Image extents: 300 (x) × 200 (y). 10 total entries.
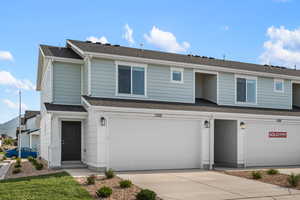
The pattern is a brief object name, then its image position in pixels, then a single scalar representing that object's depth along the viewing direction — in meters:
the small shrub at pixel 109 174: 11.42
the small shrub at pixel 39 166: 14.89
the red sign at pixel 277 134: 17.75
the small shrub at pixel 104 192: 8.88
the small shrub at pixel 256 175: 12.94
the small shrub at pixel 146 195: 8.59
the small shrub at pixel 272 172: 13.74
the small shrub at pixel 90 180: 10.32
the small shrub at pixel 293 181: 11.44
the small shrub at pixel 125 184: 9.96
